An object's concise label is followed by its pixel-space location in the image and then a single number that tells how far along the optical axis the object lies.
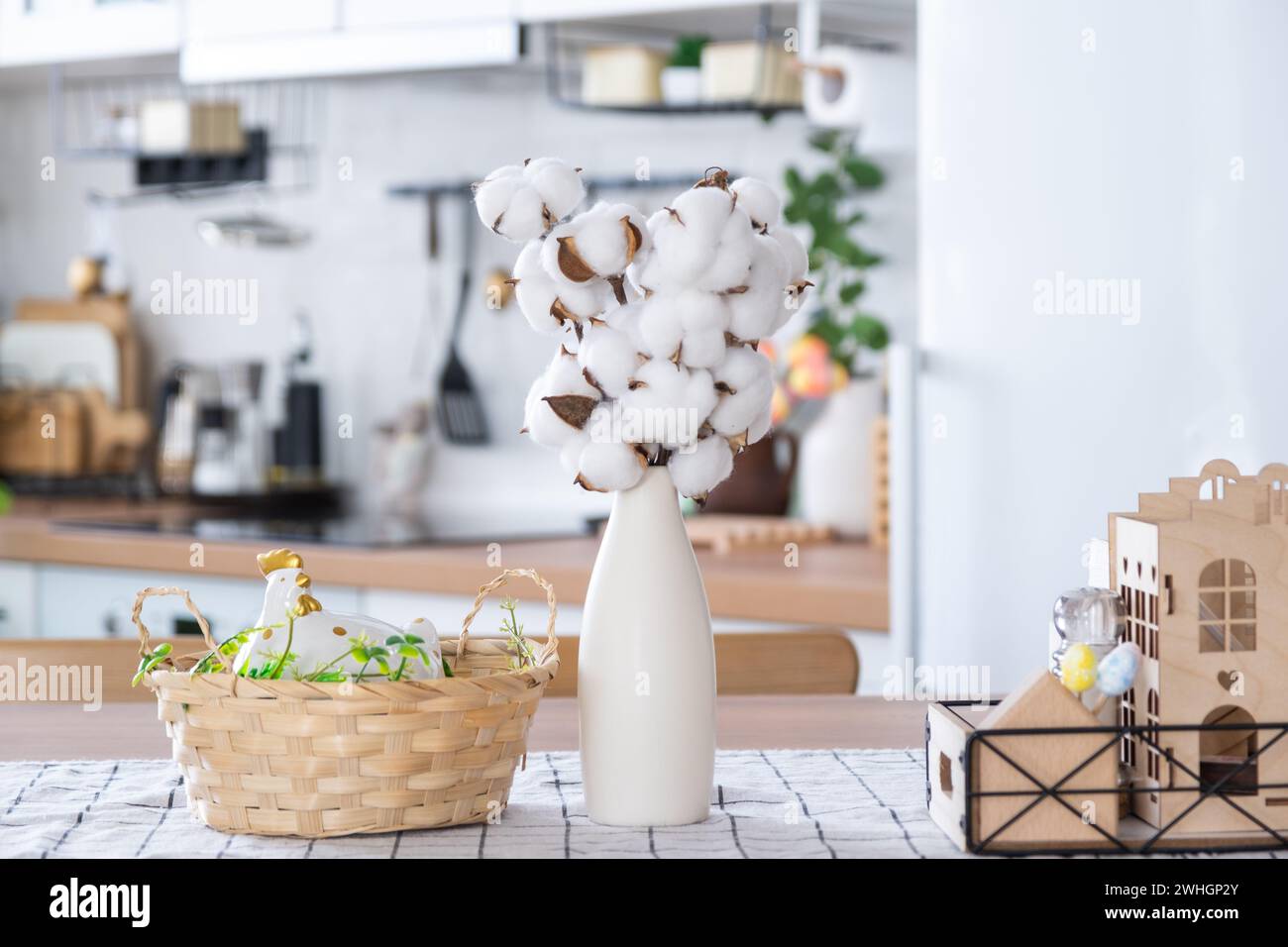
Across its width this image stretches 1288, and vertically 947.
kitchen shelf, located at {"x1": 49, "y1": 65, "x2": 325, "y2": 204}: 2.95
